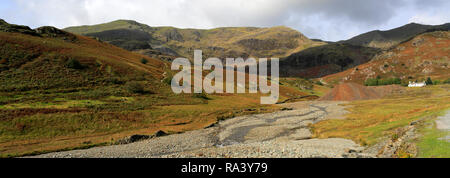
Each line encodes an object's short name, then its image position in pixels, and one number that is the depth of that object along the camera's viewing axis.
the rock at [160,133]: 37.55
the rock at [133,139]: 33.55
